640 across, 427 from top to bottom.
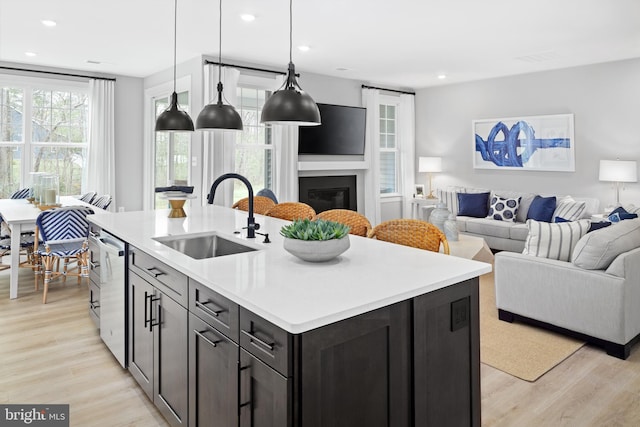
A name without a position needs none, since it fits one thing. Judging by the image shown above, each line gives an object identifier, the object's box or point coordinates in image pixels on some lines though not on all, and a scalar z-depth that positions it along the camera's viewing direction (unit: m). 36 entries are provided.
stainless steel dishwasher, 2.67
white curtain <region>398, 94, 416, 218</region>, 8.07
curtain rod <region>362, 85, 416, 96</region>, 7.31
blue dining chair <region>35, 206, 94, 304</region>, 4.12
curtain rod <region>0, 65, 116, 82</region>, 5.96
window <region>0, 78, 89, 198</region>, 6.09
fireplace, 6.72
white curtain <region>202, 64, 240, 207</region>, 5.48
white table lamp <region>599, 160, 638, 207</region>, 5.37
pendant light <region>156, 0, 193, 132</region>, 3.34
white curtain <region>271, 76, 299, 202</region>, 6.16
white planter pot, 1.88
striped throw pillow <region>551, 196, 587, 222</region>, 5.62
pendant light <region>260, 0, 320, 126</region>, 2.28
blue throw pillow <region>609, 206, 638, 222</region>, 3.92
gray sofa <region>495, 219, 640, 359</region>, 2.96
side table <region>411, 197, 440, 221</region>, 7.39
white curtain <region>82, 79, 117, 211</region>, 6.46
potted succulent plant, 1.88
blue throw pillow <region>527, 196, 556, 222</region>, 5.87
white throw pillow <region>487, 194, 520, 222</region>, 6.25
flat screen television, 6.63
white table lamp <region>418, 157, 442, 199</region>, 7.51
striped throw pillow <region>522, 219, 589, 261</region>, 3.35
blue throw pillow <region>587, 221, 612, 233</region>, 3.36
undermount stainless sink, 2.58
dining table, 4.14
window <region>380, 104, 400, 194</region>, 7.93
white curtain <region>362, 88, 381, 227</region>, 7.36
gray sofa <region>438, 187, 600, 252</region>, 5.80
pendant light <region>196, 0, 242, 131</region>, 3.08
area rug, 2.86
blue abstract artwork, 6.26
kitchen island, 1.35
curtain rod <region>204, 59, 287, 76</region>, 5.48
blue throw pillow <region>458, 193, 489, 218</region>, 6.62
